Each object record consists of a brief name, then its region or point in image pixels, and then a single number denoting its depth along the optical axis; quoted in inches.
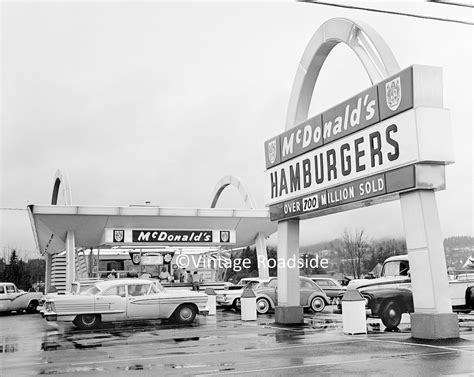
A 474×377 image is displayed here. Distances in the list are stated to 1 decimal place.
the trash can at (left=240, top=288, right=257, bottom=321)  749.3
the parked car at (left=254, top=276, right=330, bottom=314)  906.7
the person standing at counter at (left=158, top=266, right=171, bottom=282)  1253.1
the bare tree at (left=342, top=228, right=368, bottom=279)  2746.1
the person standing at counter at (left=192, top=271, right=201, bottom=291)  1124.4
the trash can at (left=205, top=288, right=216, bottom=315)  864.4
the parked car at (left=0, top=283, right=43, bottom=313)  1170.6
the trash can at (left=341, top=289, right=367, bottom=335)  533.0
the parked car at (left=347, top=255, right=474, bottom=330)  603.2
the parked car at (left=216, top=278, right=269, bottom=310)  973.5
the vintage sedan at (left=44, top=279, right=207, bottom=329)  666.2
